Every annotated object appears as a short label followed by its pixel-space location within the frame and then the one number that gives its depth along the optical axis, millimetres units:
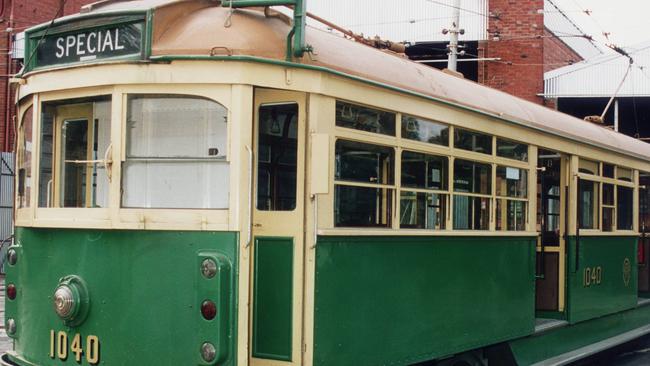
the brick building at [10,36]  23219
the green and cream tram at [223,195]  5520
